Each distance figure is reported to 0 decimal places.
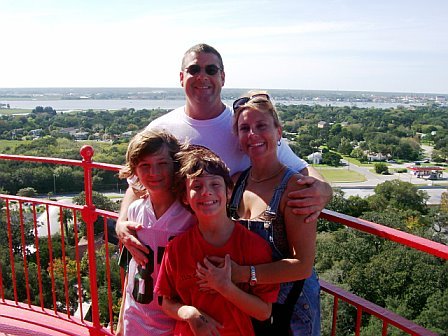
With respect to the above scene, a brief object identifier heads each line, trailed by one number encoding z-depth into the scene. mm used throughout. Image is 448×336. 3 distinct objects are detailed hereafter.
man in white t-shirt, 2426
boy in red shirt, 1792
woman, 1832
